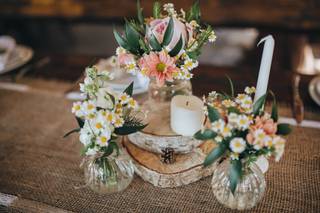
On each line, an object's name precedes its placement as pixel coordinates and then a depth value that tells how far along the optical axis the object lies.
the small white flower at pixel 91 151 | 0.64
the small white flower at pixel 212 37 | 0.74
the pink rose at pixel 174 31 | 0.70
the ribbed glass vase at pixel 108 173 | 0.71
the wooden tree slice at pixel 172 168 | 0.74
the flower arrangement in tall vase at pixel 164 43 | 0.69
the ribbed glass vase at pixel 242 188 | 0.65
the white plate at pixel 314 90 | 1.03
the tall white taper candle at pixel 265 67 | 0.66
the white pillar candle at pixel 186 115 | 0.72
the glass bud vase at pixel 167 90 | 0.84
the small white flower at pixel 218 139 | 0.57
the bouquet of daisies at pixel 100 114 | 0.62
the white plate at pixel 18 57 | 1.28
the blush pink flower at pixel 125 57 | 0.75
